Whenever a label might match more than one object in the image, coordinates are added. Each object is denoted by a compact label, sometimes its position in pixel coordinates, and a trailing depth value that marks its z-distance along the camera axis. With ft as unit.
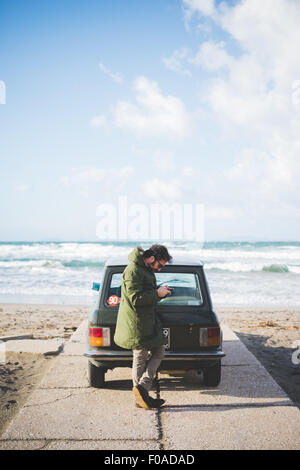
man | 12.21
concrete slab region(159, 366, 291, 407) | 13.96
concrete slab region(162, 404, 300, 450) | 10.64
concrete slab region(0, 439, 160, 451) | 10.46
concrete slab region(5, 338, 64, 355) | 20.72
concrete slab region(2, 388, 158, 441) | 11.23
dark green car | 13.88
